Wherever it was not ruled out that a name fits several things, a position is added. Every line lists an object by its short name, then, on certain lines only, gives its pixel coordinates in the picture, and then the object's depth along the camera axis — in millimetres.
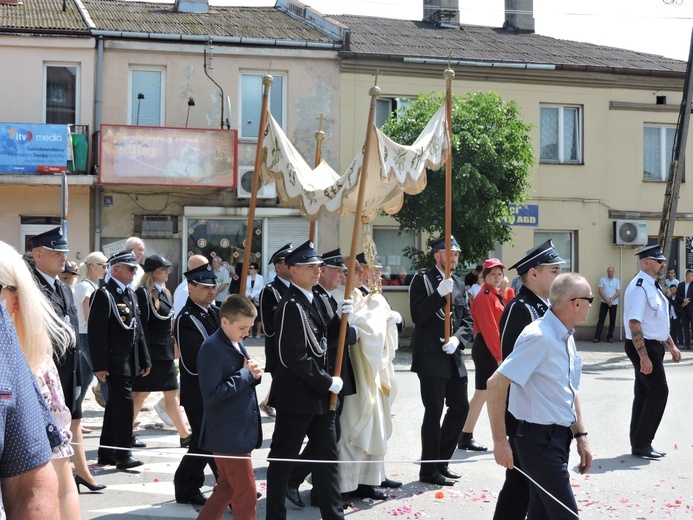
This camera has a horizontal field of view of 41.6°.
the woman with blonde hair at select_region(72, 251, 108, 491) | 9219
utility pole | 19406
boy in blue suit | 5574
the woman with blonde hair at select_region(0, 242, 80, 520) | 2936
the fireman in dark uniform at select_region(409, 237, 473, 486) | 7840
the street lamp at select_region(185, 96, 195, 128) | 23141
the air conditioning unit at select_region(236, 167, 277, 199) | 23141
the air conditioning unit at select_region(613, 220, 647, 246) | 25578
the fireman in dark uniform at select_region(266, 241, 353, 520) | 6016
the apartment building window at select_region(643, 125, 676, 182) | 26438
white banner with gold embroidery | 7875
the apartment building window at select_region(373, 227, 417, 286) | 24172
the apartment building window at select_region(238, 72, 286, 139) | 23719
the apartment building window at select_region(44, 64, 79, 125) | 22734
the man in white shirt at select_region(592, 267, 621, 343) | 24375
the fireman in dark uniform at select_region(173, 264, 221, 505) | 7027
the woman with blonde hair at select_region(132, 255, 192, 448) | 8578
